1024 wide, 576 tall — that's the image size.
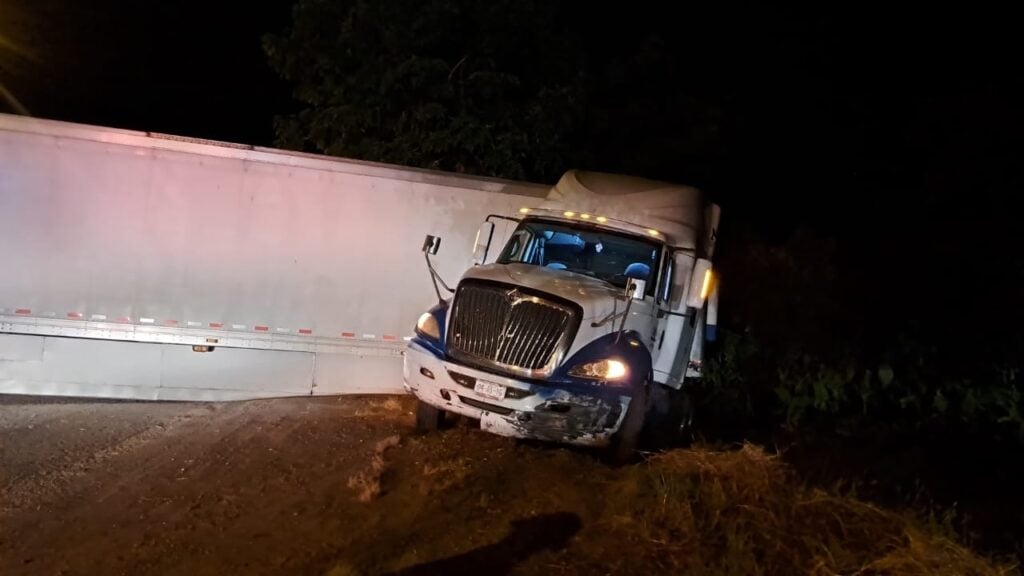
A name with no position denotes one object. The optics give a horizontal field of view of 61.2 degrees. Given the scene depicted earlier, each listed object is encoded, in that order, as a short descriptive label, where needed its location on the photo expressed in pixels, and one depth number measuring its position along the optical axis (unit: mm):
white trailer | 9219
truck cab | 7191
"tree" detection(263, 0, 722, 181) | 14094
